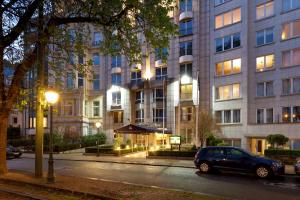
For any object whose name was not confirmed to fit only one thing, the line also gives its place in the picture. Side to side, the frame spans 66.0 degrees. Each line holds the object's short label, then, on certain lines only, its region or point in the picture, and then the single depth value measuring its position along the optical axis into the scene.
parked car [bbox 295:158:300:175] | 11.64
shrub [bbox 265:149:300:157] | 15.96
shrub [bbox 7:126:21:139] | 39.06
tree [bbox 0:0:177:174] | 9.20
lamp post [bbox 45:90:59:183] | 9.08
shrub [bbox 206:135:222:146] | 19.53
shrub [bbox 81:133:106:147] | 29.96
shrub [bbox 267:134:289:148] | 18.24
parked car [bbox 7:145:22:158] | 21.56
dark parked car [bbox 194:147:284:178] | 11.71
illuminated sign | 19.71
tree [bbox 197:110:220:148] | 21.98
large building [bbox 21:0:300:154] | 23.23
